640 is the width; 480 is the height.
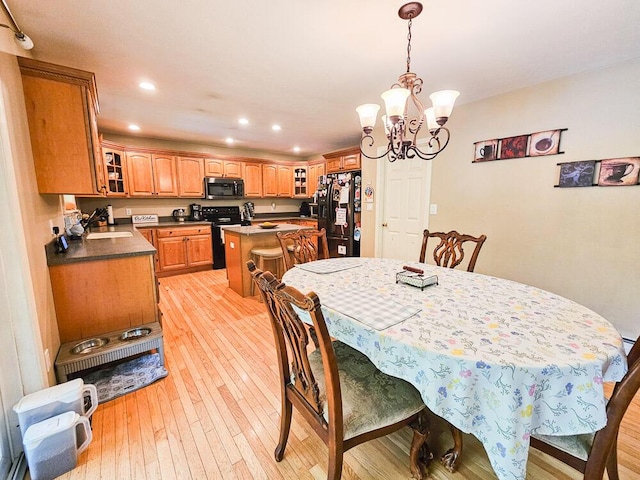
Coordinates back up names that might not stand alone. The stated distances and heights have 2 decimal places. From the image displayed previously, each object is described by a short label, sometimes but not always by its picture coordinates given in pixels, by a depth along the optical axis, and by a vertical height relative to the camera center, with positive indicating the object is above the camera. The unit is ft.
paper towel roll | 13.93 -0.48
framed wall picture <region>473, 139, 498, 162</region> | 9.34 +1.88
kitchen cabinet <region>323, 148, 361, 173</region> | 13.94 +2.39
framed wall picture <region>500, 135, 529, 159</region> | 8.67 +1.87
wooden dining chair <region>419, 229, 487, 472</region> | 6.63 -1.11
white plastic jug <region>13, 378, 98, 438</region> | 4.13 -3.18
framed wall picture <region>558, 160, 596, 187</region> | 7.54 +0.85
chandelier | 4.77 +1.77
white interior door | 11.80 -0.14
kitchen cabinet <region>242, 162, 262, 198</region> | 18.01 +1.75
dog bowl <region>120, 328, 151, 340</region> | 6.35 -3.08
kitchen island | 11.54 -1.79
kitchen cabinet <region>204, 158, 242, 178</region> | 16.47 +2.34
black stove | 16.24 -1.08
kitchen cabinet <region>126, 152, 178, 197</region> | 14.28 +1.69
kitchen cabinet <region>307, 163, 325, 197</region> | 18.75 +2.13
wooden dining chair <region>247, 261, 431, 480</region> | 3.05 -2.52
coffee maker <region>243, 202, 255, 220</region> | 18.43 -0.41
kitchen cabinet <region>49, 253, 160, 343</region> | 6.01 -2.13
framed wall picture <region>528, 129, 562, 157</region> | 8.05 +1.84
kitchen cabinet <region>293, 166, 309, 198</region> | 19.88 +1.62
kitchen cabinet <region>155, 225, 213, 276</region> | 14.52 -2.46
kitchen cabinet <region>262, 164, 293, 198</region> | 18.86 +1.75
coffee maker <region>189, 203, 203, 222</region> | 16.70 -0.48
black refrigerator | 14.06 -0.35
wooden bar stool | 11.10 -2.16
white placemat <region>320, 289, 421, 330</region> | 3.67 -1.57
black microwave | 16.40 +1.09
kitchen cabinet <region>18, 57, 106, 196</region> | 5.69 +1.77
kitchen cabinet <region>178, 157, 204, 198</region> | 15.64 +1.67
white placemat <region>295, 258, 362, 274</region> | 6.19 -1.48
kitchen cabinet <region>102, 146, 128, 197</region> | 13.20 +1.70
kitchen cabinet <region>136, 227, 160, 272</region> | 13.93 -1.55
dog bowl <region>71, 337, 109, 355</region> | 5.76 -3.09
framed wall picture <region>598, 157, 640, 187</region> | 6.92 +0.83
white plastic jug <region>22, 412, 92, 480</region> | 3.90 -3.55
